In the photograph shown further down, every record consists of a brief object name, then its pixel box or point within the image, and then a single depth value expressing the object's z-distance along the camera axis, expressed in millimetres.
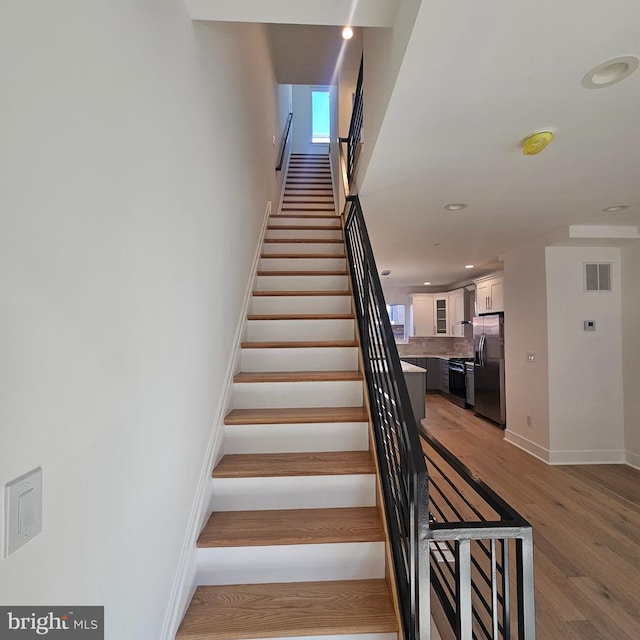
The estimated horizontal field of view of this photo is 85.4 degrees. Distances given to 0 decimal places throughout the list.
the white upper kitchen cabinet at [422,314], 8672
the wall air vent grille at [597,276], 4098
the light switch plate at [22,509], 639
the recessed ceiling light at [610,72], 1353
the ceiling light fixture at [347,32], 3475
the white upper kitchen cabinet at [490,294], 5660
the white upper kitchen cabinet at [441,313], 8602
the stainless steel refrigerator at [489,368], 5316
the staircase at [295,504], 1359
